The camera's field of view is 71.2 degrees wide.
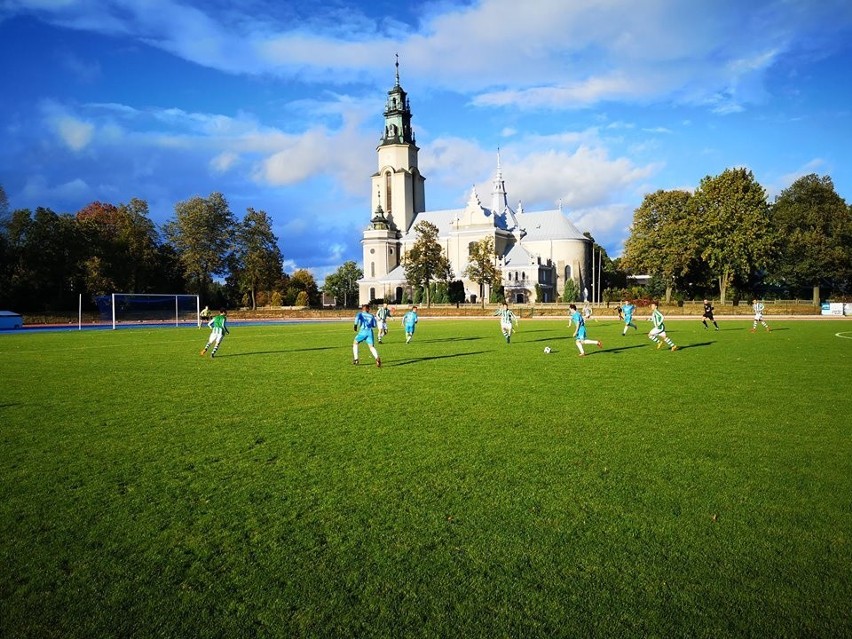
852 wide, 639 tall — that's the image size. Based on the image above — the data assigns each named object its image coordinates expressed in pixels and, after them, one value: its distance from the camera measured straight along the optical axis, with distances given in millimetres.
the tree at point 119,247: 62094
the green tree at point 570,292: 81075
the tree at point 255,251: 77938
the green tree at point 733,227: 57812
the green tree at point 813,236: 65500
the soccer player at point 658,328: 21167
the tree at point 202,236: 72500
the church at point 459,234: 92812
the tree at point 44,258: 59000
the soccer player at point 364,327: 16828
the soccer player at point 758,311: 33353
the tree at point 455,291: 85569
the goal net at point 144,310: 56225
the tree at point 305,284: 98875
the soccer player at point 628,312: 27516
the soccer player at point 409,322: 26469
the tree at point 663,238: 63125
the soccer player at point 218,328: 19562
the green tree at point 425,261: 77062
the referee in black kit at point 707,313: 32812
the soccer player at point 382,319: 28075
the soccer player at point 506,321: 25156
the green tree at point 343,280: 121250
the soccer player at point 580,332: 19047
